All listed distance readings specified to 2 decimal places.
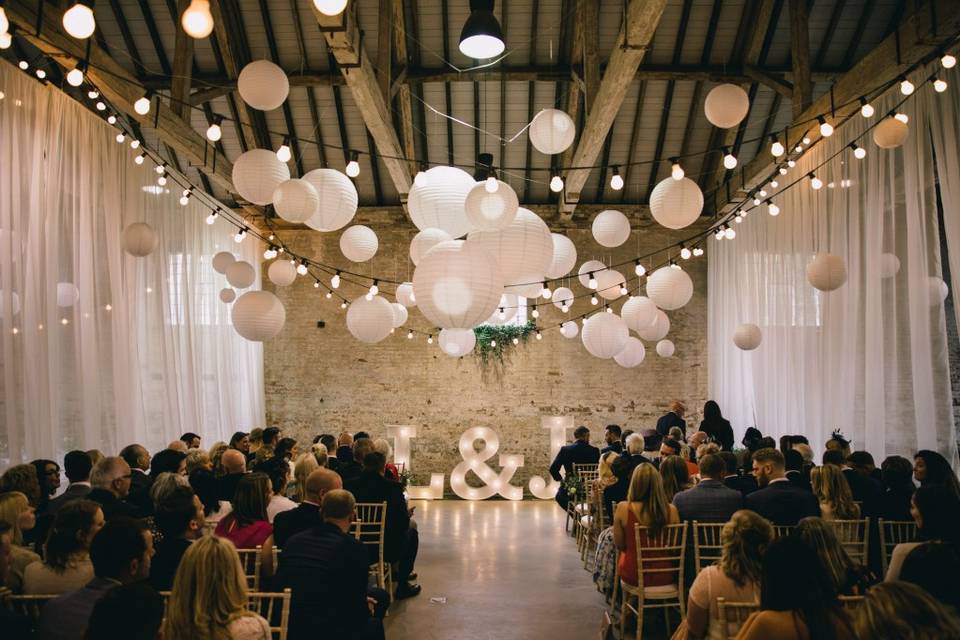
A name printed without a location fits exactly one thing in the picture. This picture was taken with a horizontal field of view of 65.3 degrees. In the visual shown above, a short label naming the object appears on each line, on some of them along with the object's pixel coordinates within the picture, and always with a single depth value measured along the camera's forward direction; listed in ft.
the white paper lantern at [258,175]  19.74
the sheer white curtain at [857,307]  21.71
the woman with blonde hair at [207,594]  8.11
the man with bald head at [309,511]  13.96
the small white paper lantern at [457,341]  30.32
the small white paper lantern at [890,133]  18.11
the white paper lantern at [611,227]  27.27
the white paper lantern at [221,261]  30.71
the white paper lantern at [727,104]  19.80
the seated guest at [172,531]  11.25
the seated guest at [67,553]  10.46
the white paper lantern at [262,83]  17.76
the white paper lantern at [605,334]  25.59
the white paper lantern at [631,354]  34.22
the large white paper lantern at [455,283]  15.34
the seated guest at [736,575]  10.60
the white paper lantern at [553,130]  19.38
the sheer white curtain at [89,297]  21.22
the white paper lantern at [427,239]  19.39
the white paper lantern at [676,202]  19.66
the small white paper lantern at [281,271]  30.14
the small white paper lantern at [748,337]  29.35
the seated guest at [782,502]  15.07
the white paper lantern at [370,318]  23.76
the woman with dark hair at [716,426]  34.35
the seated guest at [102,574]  8.81
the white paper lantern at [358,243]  26.50
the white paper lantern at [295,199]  19.07
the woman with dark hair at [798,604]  7.89
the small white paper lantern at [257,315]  22.65
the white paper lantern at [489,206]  16.94
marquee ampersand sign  39.34
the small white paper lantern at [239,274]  29.17
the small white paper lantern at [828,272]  22.22
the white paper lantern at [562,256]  24.23
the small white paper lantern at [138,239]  23.36
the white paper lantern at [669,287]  24.49
